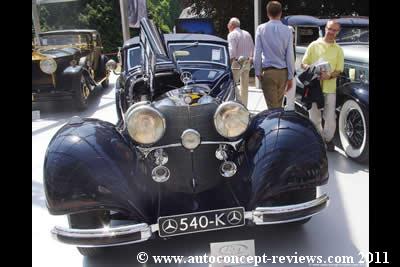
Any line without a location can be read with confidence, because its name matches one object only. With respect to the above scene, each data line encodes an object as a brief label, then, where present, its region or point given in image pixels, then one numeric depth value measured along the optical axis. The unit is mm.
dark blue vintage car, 2285
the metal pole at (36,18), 10509
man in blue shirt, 4270
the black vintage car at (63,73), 7012
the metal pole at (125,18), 9062
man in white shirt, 6152
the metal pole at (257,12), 7816
